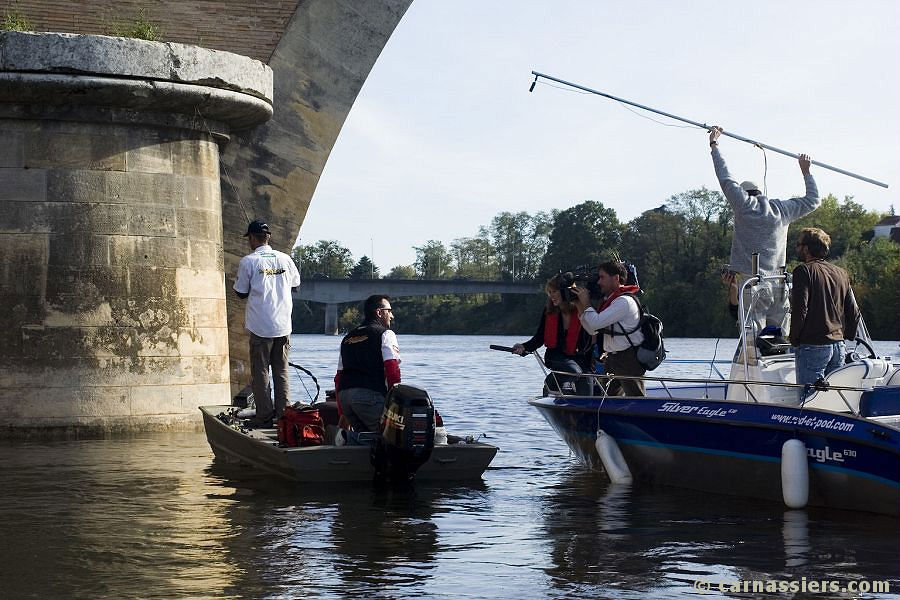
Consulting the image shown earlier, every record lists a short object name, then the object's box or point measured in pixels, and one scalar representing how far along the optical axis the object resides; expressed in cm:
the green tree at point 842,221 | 7800
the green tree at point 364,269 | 10264
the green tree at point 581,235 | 9181
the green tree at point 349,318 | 10134
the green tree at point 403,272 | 11681
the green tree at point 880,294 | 5722
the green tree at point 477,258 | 12888
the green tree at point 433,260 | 13088
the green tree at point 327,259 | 11500
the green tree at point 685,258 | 6800
